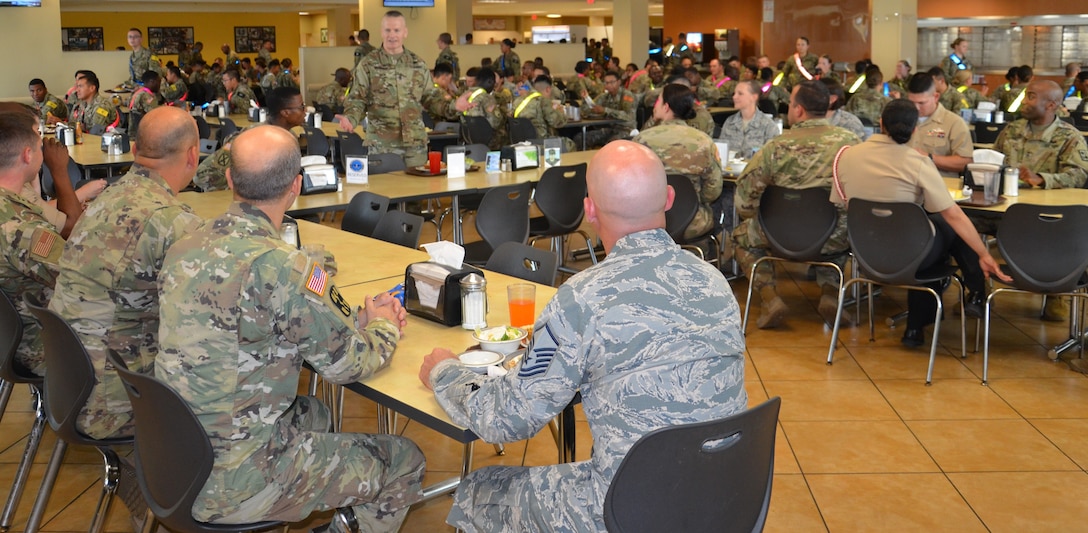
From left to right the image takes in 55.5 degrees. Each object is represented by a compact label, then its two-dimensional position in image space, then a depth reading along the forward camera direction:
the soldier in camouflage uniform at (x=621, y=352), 1.84
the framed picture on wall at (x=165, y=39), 23.62
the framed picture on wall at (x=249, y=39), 24.67
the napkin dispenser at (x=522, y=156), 5.81
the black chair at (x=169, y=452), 2.03
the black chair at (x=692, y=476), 1.76
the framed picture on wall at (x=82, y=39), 22.84
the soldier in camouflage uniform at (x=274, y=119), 4.98
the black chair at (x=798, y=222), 4.65
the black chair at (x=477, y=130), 8.92
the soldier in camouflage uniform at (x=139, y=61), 11.27
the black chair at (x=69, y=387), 2.42
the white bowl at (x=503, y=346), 2.42
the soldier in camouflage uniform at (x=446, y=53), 12.77
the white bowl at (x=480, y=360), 2.29
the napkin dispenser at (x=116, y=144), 6.75
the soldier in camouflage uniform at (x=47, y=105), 8.82
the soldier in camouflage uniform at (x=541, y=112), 9.21
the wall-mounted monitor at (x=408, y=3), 12.93
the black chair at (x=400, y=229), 3.82
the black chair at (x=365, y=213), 4.20
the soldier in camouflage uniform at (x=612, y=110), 10.59
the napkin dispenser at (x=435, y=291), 2.65
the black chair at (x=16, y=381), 2.93
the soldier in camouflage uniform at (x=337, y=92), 10.70
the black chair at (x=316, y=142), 7.47
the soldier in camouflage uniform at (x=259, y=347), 2.07
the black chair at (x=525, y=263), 3.14
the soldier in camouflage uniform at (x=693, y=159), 5.18
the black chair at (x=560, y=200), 5.24
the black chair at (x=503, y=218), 4.73
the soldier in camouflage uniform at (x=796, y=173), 4.83
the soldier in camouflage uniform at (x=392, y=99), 6.58
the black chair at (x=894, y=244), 4.19
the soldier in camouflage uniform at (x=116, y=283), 2.64
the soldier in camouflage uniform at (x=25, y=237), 3.09
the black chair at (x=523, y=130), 8.91
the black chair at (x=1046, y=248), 4.01
